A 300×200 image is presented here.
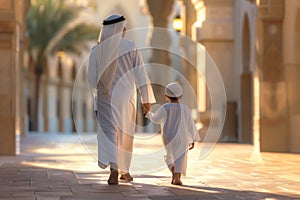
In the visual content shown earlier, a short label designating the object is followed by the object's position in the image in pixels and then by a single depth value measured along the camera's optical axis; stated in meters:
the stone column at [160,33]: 30.87
